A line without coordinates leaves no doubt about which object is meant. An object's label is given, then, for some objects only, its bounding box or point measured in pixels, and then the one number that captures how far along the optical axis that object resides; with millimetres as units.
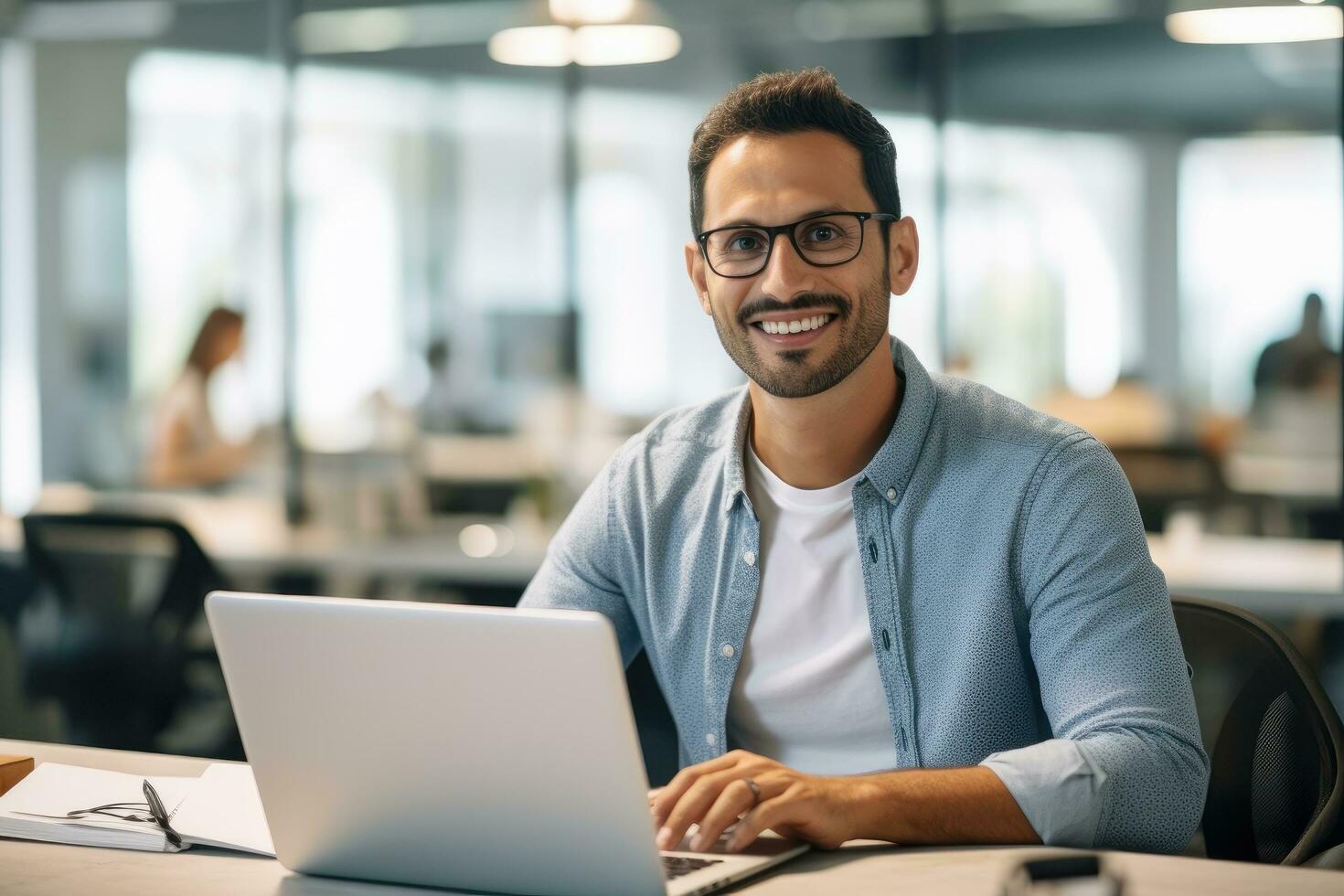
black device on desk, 1766
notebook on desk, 1980
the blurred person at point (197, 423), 6387
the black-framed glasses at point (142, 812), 1996
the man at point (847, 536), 2097
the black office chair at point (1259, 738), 2125
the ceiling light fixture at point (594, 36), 6766
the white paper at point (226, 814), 1976
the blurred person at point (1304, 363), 5543
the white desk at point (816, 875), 1843
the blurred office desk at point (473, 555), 3824
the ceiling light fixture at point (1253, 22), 5484
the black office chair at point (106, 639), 3391
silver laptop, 1788
